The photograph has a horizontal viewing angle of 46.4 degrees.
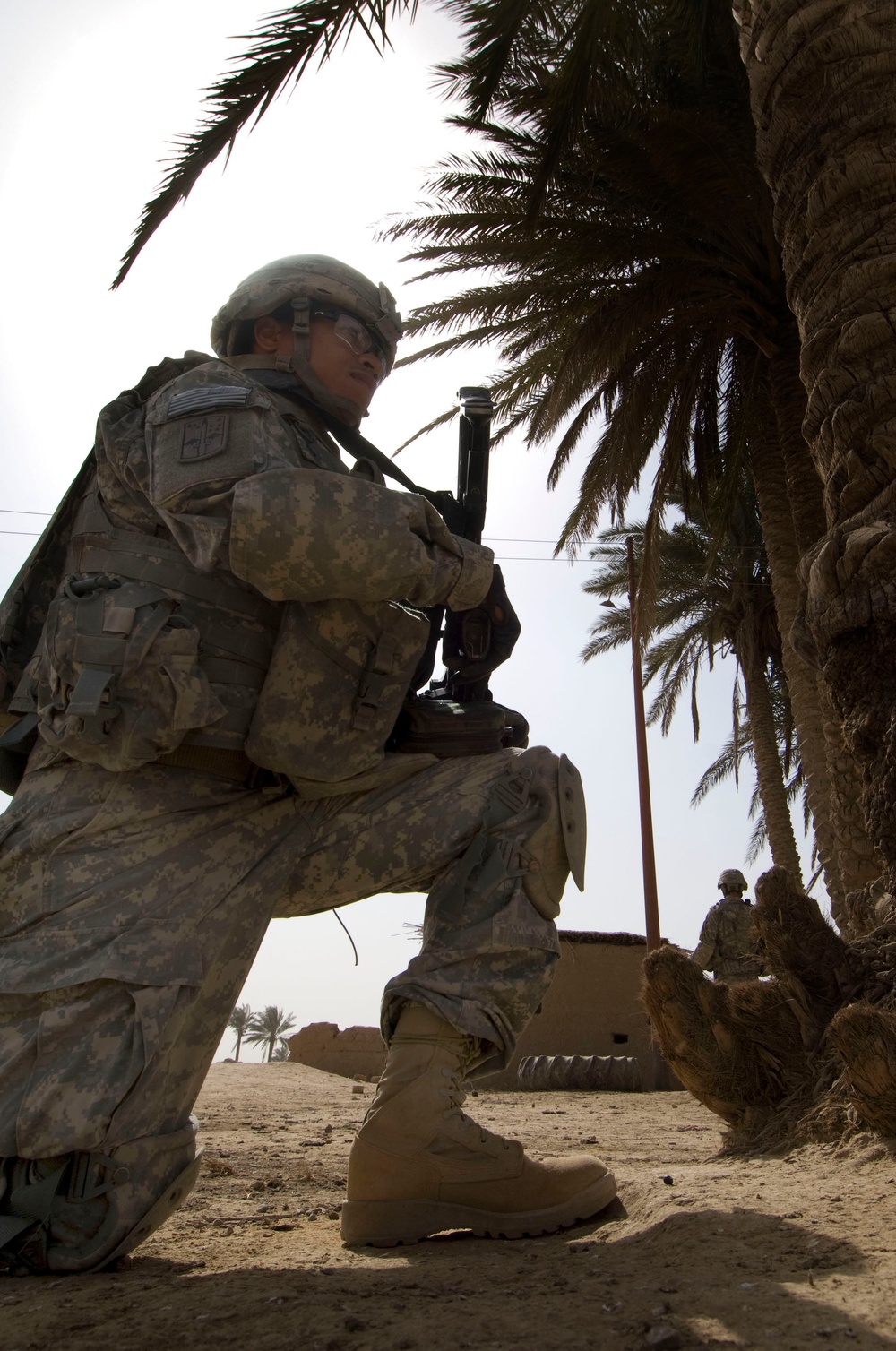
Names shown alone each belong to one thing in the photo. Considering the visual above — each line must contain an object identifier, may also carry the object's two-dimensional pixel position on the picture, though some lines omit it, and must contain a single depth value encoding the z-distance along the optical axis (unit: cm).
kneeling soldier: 175
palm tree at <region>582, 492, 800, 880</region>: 1377
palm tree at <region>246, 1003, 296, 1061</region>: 4491
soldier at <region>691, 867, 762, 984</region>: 967
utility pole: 1120
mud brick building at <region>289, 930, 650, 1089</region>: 1151
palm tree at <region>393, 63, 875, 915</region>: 751
